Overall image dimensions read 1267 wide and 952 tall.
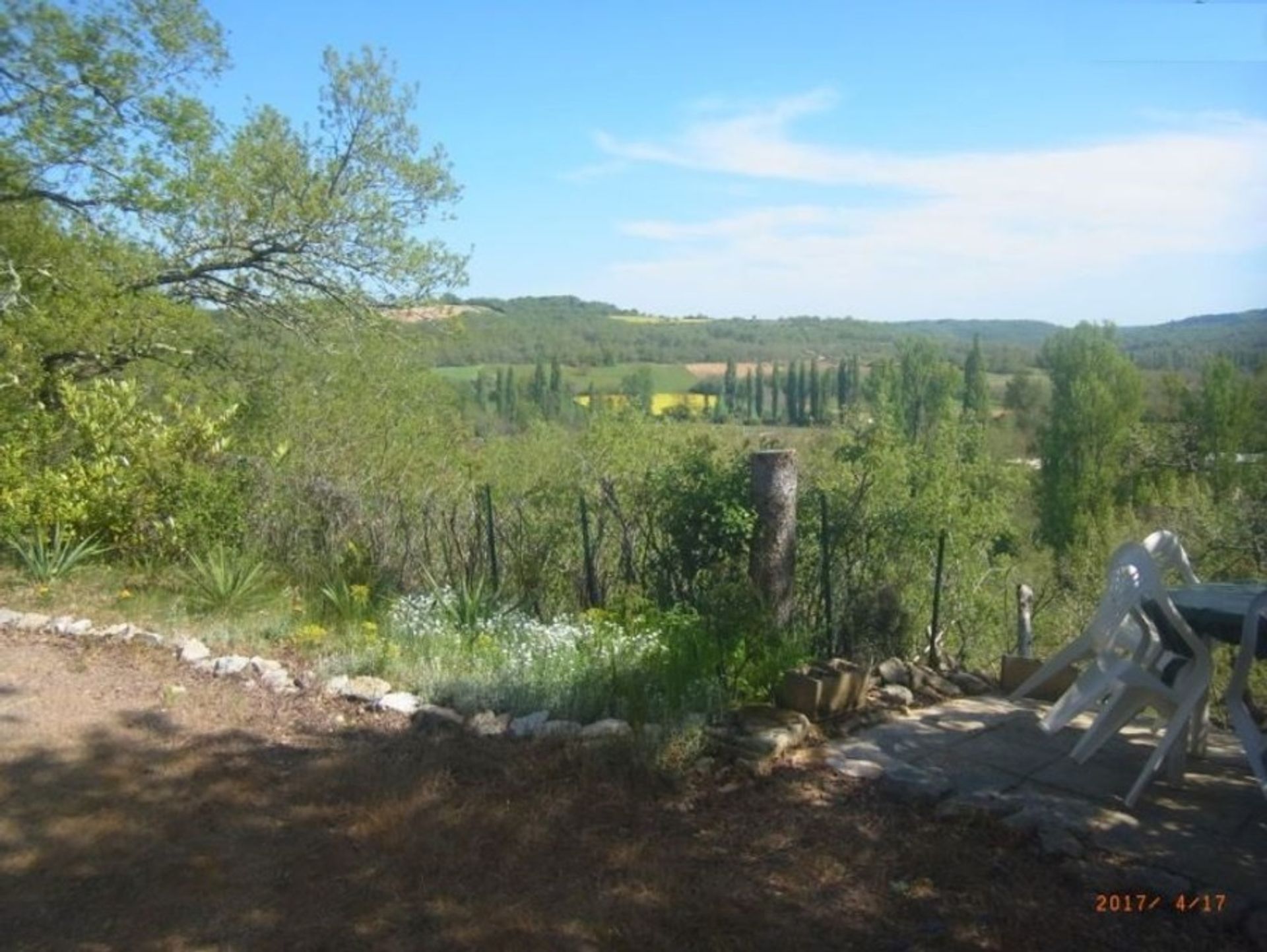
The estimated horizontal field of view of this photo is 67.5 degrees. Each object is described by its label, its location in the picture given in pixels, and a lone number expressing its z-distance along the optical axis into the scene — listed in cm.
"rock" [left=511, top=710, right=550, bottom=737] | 461
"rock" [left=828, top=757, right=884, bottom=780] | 405
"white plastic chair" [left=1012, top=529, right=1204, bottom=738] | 388
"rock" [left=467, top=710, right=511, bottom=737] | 466
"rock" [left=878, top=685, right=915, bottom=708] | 503
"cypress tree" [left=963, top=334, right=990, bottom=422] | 4894
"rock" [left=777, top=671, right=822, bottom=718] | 466
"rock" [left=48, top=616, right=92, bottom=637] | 634
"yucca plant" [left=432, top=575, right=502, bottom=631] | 627
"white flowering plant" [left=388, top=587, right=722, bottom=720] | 471
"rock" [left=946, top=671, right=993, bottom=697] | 548
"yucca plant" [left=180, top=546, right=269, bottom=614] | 695
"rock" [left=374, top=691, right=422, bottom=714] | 502
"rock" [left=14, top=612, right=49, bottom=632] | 647
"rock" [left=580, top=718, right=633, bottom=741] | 442
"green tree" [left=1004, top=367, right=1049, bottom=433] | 4719
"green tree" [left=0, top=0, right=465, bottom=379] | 953
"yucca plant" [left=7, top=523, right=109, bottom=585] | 747
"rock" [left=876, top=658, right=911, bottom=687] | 532
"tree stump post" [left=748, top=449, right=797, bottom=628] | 557
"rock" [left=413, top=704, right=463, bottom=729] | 479
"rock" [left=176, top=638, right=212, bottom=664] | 585
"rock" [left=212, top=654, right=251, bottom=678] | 562
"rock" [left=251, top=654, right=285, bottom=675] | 562
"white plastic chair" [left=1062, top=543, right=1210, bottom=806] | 362
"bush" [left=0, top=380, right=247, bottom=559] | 784
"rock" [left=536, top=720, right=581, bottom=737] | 453
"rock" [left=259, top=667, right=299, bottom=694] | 540
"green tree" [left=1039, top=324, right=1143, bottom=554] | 3959
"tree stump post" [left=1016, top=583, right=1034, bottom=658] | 640
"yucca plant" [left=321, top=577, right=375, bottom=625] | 674
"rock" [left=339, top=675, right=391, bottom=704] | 523
